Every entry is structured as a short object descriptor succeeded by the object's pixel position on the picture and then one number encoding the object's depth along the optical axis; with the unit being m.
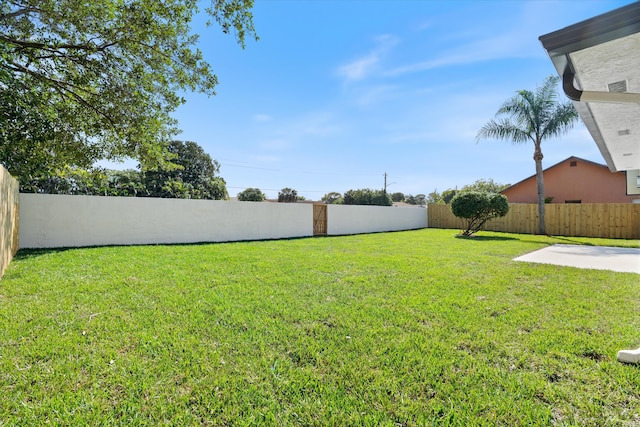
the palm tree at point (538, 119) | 14.06
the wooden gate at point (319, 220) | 14.49
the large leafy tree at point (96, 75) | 5.30
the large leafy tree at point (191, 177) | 19.30
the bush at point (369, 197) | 36.72
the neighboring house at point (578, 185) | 17.12
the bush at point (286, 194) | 45.09
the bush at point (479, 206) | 12.98
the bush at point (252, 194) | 38.55
